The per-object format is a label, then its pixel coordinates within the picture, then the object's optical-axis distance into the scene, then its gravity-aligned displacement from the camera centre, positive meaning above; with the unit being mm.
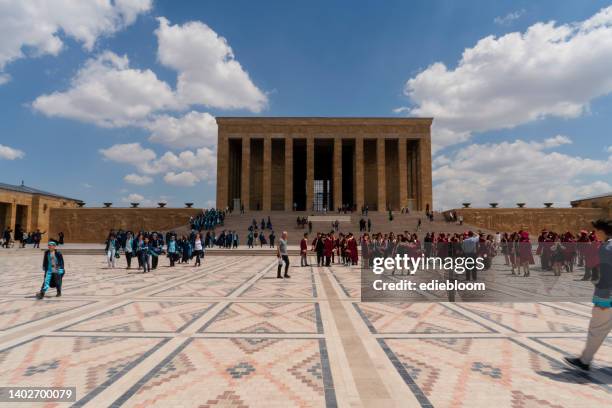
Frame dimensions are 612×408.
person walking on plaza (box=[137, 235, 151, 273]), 11836 -960
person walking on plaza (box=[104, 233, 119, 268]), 13125 -896
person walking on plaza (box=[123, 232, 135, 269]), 12773 -859
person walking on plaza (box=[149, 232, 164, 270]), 12736 -938
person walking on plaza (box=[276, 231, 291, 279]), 10062 -771
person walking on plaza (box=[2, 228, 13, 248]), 24516 -998
